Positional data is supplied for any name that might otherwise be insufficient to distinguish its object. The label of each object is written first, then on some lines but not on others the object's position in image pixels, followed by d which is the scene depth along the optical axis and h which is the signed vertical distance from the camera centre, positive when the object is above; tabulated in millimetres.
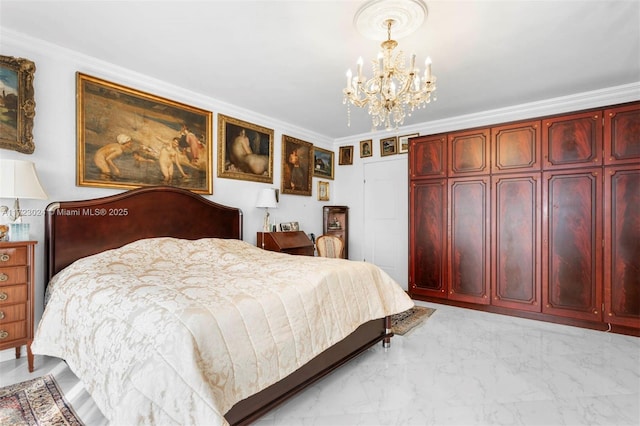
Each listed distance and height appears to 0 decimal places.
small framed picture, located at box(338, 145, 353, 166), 5777 +1058
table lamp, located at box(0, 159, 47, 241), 2209 +205
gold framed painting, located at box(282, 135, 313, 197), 4922 +762
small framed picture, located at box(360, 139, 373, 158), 5516 +1131
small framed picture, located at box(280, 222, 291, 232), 4805 -211
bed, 1282 -540
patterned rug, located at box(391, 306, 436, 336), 3330 -1210
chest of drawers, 2217 -575
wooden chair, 4332 -458
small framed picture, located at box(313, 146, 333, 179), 5562 +905
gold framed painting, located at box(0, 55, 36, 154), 2469 +872
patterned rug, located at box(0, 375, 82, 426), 1778 -1159
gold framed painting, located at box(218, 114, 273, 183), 4031 +850
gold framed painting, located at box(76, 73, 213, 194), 2916 +763
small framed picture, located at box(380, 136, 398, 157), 5219 +1114
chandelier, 2129 +935
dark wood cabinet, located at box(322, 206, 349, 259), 5621 -164
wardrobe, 3119 -64
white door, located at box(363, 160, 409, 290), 5195 -67
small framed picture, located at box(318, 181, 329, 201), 5672 +401
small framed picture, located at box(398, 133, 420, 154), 5105 +1111
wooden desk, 4211 -403
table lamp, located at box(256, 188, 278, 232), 4266 +191
